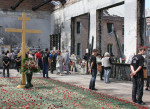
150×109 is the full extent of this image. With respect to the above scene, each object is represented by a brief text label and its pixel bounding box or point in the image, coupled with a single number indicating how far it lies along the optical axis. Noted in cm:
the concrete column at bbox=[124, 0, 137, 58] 1216
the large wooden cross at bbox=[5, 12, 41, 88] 934
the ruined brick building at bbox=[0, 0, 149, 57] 1234
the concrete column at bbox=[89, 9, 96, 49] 1587
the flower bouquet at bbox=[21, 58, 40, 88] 899
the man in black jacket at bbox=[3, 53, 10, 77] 1242
